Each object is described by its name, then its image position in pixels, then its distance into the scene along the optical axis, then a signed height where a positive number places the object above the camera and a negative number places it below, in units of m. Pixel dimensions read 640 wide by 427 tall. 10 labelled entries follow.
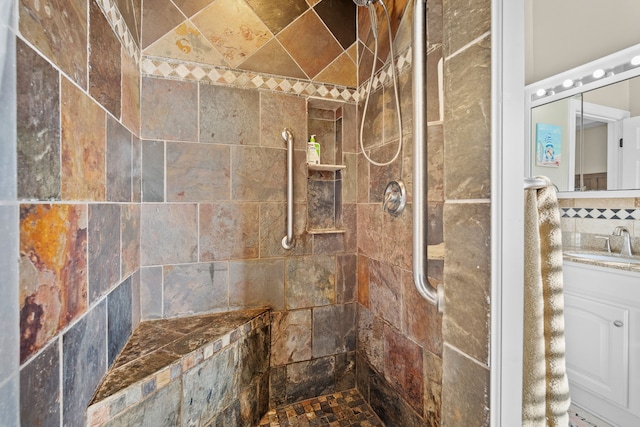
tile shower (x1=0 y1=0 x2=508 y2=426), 0.49 +0.04
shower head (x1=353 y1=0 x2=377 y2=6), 1.31 +1.05
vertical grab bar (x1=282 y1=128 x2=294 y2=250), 1.42 +0.14
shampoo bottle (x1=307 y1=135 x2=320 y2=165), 1.52 +0.34
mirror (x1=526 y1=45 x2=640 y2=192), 1.42 +0.49
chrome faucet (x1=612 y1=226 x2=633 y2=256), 1.47 -0.17
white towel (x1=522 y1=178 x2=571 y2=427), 0.48 -0.21
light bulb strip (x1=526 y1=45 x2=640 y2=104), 1.37 +0.76
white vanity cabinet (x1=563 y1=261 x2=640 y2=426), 1.23 -0.66
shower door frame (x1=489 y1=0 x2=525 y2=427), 0.42 +0.01
